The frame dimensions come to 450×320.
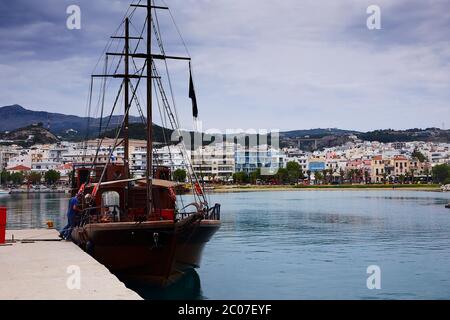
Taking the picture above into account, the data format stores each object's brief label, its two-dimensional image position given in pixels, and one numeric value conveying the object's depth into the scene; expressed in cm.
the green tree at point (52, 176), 19550
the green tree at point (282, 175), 18625
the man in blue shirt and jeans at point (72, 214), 2392
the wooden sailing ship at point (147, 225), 1930
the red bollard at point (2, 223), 2153
